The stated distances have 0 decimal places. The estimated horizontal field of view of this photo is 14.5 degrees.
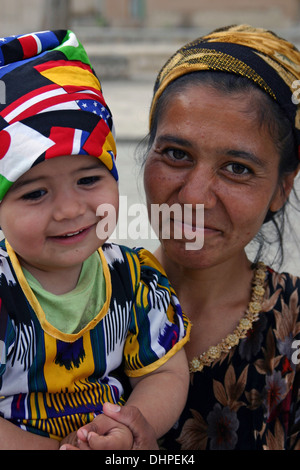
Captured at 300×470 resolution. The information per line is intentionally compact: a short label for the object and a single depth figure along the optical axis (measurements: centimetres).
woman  112
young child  101
